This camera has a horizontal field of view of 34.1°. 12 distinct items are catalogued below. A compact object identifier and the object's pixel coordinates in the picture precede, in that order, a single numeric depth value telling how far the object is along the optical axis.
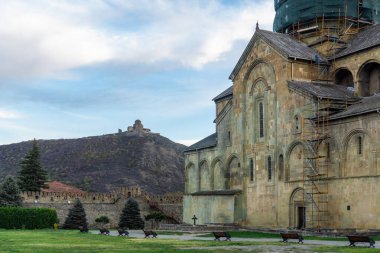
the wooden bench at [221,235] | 31.33
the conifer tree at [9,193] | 52.75
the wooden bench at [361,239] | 25.60
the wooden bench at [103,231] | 39.10
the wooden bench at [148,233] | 34.51
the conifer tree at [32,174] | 63.71
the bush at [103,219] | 57.16
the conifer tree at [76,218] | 52.59
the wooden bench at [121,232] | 37.28
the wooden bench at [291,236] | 28.52
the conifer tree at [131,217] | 56.59
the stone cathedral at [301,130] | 35.38
